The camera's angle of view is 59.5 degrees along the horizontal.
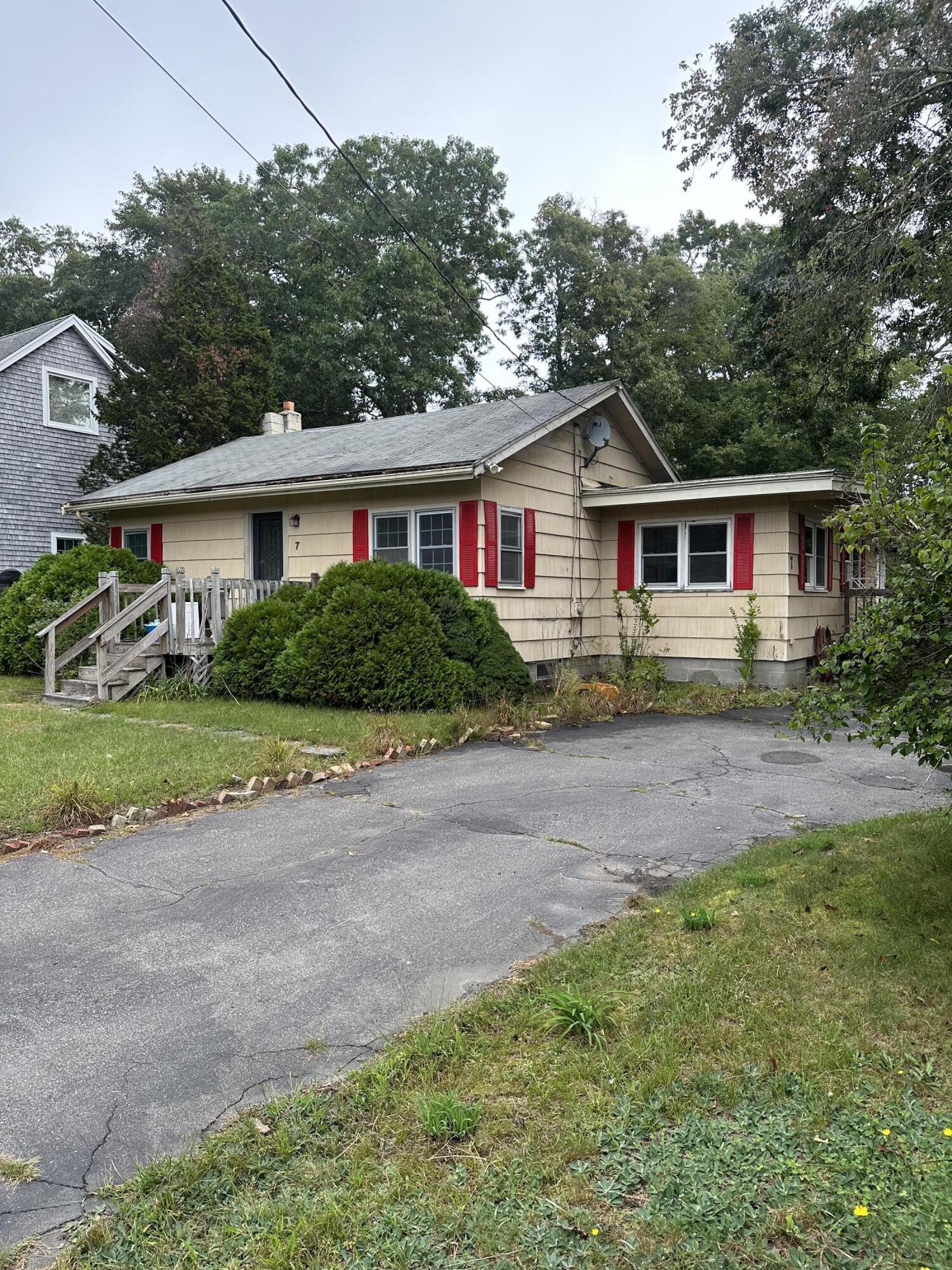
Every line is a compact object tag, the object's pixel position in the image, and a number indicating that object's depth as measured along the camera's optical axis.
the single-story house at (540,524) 12.23
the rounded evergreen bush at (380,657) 10.19
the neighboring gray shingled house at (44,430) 18.91
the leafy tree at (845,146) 11.28
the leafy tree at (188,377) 20.55
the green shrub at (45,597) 13.29
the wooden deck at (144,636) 11.28
